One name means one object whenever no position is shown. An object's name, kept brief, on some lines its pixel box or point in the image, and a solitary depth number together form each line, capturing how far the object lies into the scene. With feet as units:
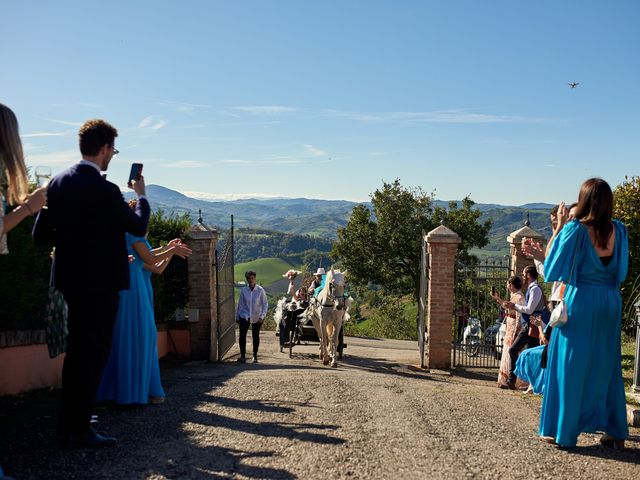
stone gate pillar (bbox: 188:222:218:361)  42.14
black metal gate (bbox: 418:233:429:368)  43.91
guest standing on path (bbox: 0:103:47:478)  13.61
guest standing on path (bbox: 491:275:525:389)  34.76
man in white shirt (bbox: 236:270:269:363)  44.19
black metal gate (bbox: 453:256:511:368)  42.80
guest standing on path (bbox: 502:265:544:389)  32.78
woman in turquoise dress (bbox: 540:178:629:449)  17.79
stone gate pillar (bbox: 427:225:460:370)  42.16
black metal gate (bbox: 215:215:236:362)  43.21
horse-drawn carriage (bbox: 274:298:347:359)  49.73
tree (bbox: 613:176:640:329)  62.69
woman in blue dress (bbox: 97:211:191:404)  20.59
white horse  43.09
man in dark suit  15.46
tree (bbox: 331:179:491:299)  143.33
